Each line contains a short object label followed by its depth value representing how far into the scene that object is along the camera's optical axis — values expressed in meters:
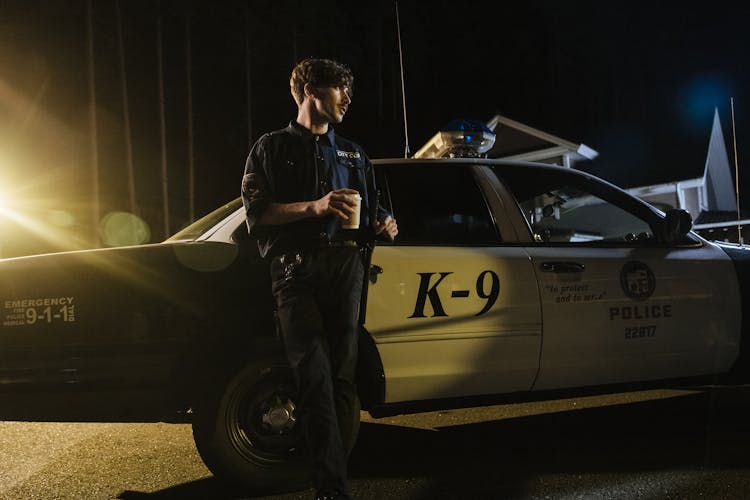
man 2.42
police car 2.68
